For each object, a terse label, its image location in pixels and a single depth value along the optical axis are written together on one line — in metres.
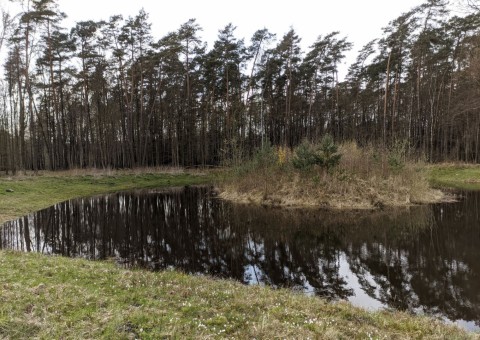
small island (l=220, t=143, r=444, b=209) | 15.16
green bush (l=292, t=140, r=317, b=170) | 16.28
